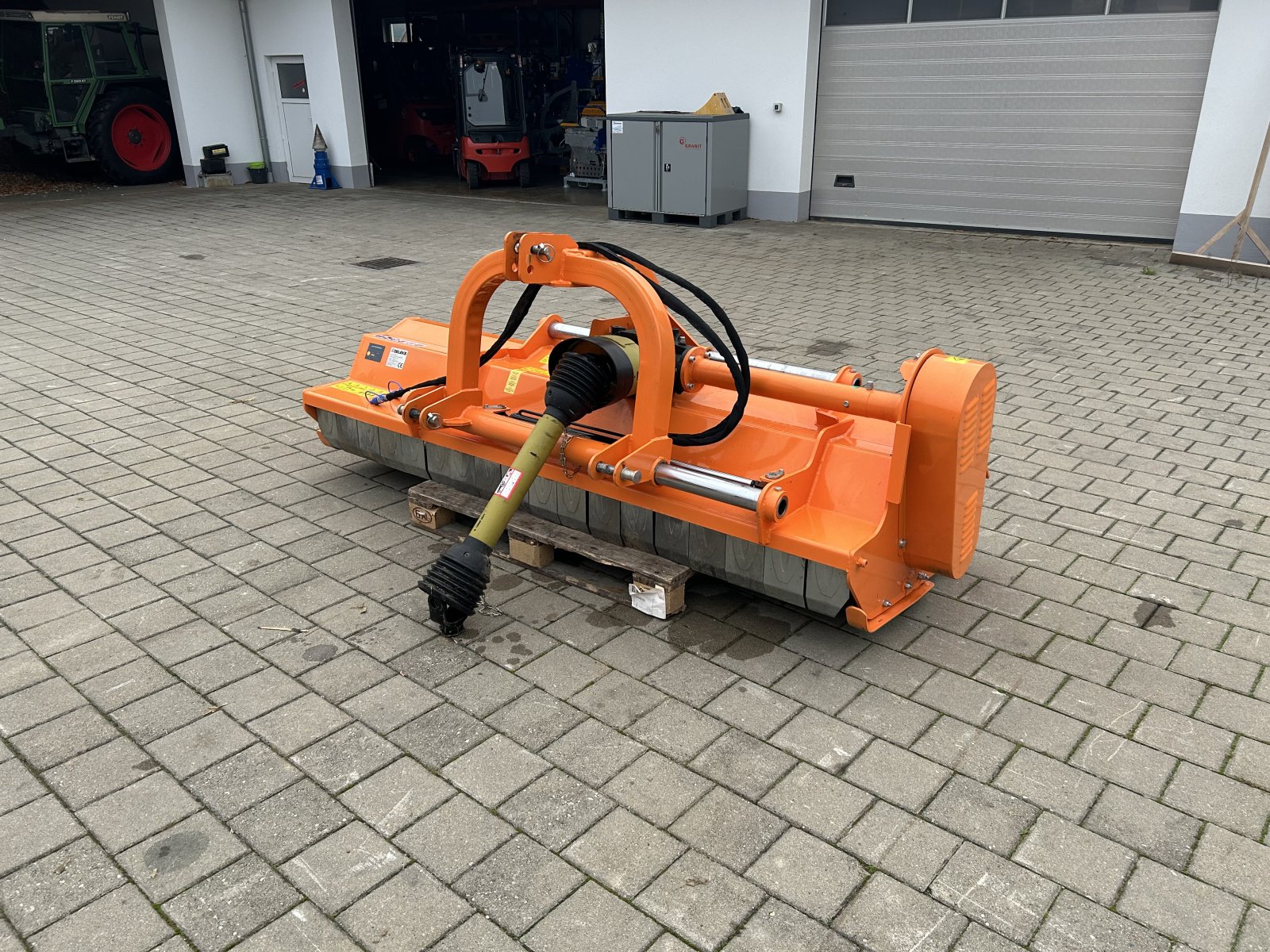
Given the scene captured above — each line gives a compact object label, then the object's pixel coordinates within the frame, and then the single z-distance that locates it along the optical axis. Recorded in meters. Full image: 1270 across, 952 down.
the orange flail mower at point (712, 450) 3.39
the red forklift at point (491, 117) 15.98
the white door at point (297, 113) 17.03
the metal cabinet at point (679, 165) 12.22
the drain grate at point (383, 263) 10.66
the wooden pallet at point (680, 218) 12.75
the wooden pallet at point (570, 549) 3.79
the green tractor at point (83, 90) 15.80
